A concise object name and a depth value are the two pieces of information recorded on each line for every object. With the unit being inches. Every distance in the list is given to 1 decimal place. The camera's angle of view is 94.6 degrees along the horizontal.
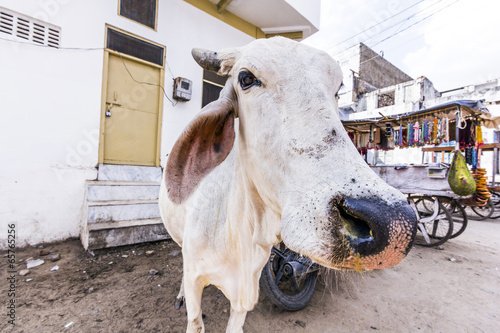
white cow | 24.9
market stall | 163.6
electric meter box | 198.5
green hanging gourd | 148.9
